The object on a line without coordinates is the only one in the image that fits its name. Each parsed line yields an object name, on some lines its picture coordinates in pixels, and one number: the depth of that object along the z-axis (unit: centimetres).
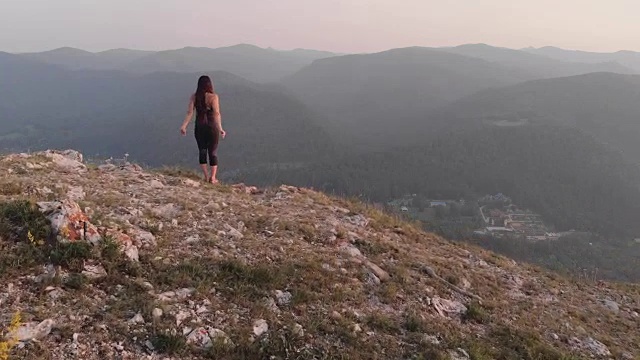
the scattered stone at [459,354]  611
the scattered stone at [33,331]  446
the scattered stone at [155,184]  1045
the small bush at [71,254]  573
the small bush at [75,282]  545
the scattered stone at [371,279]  768
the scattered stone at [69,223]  607
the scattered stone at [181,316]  536
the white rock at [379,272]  791
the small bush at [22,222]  602
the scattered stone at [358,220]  1138
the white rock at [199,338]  515
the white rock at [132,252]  630
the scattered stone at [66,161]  1099
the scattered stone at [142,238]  682
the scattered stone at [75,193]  802
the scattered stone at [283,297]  632
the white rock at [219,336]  524
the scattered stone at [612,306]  1034
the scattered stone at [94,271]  567
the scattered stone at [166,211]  825
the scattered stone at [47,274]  538
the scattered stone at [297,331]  564
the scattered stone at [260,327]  557
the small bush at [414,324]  656
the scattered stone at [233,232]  801
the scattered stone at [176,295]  569
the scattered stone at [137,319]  514
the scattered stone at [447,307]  743
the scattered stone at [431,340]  629
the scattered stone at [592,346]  754
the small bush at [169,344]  494
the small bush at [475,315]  744
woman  1148
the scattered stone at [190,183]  1148
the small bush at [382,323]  638
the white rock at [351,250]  854
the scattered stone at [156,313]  529
